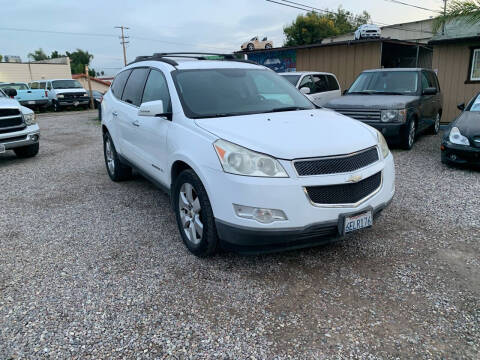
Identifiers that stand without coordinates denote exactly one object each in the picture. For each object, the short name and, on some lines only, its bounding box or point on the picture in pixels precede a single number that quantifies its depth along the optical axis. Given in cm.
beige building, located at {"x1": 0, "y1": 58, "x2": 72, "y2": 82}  3712
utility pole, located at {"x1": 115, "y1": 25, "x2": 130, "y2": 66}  6088
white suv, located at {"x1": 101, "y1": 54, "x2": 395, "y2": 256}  293
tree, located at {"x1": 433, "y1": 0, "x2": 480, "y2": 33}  859
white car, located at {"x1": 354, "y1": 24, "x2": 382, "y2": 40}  1651
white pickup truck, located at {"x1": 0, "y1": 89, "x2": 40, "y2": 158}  769
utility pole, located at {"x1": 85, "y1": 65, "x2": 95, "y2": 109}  2274
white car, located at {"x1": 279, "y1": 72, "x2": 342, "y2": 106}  1020
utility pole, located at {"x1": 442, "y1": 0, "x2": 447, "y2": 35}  889
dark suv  788
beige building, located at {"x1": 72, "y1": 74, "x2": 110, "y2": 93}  3924
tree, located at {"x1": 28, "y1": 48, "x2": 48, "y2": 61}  8331
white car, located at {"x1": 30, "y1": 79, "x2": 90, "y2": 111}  2308
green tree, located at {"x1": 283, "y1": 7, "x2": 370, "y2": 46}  4597
